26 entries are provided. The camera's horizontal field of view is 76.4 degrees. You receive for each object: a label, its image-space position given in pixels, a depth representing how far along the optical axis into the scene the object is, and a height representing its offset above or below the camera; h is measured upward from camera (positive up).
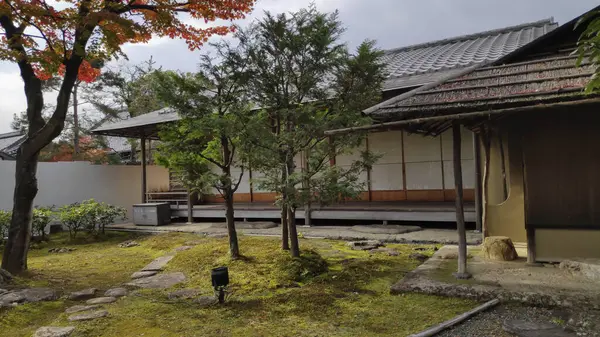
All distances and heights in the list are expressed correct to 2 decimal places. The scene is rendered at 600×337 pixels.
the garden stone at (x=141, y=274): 6.35 -1.39
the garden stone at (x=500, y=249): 5.55 -1.02
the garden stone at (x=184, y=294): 5.03 -1.39
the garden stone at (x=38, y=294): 5.12 -1.37
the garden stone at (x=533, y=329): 3.35 -1.36
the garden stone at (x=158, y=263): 6.80 -1.36
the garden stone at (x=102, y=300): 4.96 -1.41
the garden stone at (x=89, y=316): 4.32 -1.41
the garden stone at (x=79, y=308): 4.65 -1.42
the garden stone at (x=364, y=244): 7.56 -1.23
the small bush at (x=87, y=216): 10.38 -0.64
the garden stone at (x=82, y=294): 5.23 -1.41
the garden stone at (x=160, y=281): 5.71 -1.40
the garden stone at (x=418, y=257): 6.41 -1.27
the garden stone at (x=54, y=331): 3.89 -1.42
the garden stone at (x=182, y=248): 8.18 -1.27
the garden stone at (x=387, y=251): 6.90 -1.26
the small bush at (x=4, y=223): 9.37 -0.66
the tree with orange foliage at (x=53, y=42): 6.02 +2.58
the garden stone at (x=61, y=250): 9.20 -1.35
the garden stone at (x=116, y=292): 5.28 -1.41
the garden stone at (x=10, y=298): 4.83 -1.35
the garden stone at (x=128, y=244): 9.77 -1.35
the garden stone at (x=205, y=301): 4.63 -1.39
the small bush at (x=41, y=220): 9.96 -0.66
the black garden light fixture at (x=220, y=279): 4.53 -1.07
